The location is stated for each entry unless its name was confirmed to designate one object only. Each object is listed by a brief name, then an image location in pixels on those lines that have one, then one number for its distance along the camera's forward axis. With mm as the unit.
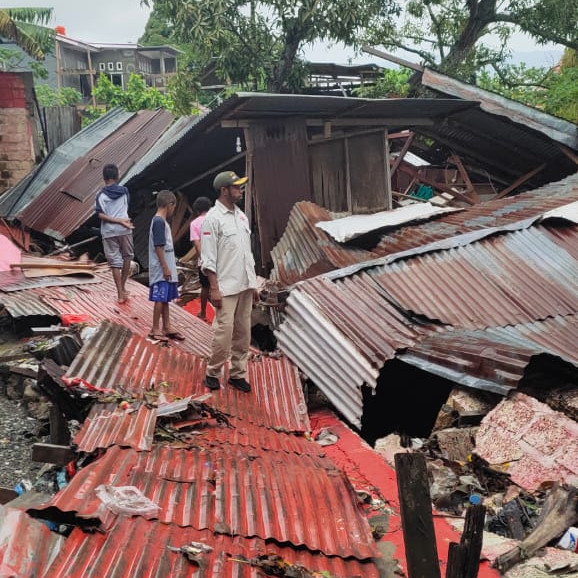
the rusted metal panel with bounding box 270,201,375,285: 7930
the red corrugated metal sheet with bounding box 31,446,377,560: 2965
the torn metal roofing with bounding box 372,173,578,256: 7980
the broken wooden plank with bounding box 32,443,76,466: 3582
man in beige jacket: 5199
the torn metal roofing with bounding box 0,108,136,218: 13188
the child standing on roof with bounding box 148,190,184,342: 6469
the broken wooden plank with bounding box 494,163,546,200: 12719
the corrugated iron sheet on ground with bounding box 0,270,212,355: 7184
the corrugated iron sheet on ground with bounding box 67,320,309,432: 5027
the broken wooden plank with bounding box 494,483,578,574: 3309
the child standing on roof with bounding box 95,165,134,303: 7828
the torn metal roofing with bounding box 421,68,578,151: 11000
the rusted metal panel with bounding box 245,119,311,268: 9789
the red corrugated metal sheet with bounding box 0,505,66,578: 2271
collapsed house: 3014
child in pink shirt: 7926
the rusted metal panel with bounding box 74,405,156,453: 3674
